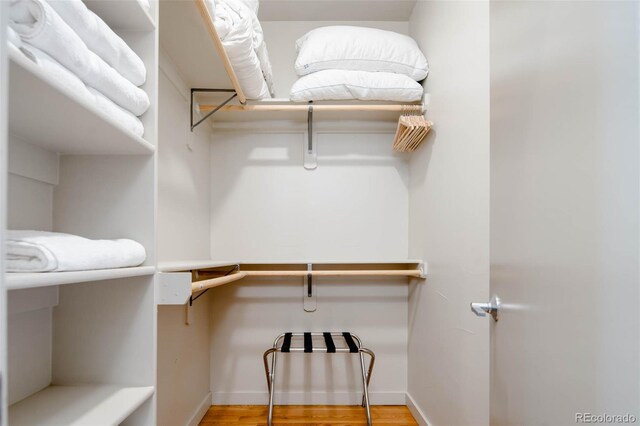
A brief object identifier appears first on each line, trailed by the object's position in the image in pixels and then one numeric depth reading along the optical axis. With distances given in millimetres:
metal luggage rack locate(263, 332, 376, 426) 1892
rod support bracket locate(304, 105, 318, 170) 2388
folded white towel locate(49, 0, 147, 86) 716
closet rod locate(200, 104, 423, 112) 2061
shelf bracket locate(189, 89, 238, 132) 1982
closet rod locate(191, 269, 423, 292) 2051
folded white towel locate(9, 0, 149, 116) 627
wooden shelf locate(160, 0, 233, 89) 1331
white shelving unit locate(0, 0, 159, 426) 881
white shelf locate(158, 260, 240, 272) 1094
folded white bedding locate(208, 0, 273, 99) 1400
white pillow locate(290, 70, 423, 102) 1974
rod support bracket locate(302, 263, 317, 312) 2398
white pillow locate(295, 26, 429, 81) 1999
